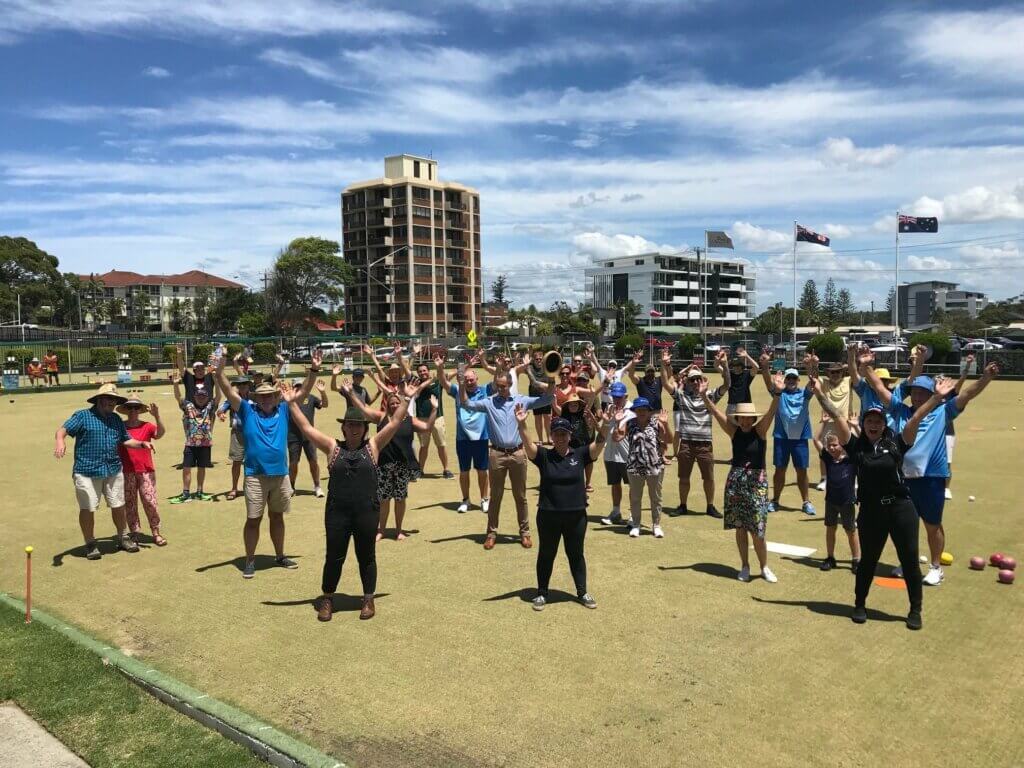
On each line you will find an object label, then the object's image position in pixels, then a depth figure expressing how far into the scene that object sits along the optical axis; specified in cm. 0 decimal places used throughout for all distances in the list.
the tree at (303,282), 7731
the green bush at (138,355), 4966
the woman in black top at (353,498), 609
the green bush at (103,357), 4636
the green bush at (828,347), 4391
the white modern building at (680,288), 13488
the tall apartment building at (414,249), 8744
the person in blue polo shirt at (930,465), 669
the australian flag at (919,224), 4238
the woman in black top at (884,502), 594
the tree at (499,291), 16588
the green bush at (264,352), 5341
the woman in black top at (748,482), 684
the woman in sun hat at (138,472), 831
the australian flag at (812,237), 4756
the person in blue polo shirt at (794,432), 985
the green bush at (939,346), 3819
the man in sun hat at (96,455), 779
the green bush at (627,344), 5422
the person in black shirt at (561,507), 636
